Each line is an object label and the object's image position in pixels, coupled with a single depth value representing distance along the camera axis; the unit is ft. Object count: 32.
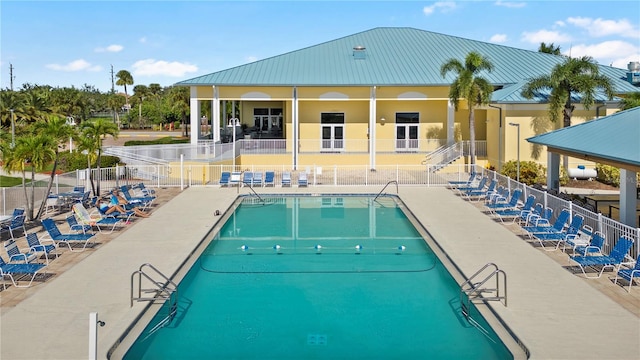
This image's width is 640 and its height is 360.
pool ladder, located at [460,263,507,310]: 39.08
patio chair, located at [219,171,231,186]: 94.80
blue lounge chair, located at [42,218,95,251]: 50.49
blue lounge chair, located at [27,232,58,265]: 45.88
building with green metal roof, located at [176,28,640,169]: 106.97
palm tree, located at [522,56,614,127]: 91.50
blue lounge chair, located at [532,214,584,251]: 51.20
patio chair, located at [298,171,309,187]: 95.86
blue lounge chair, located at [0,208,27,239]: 56.80
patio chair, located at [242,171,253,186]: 95.35
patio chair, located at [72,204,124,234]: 58.39
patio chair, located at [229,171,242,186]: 94.33
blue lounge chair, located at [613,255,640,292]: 39.56
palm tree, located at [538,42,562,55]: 189.88
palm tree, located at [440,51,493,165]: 99.55
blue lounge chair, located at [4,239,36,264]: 43.33
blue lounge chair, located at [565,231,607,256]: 45.96
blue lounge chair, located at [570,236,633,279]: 42.47
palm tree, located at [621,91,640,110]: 89.76
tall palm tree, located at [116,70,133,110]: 344.69
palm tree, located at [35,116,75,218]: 64.85
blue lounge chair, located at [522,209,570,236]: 54.03
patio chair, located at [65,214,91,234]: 56.51
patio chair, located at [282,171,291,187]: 96.02
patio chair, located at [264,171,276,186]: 95.31
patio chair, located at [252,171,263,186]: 95.15
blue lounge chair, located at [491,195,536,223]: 63.98
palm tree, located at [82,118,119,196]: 77.46
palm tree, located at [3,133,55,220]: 60.95
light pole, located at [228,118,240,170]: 107.86
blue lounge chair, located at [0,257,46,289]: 40.68
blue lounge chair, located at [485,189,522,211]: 68.90
